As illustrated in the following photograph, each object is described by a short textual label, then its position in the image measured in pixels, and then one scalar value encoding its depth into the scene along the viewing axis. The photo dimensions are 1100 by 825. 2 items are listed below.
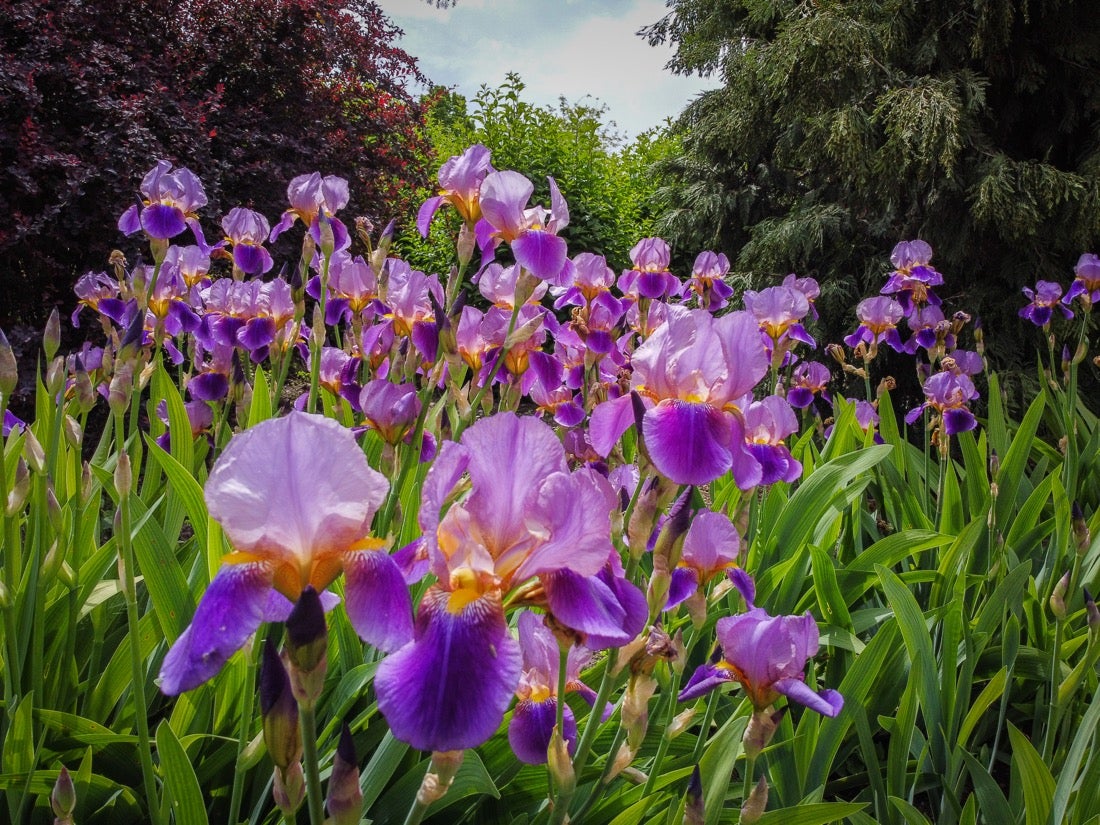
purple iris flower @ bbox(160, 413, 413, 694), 0.70
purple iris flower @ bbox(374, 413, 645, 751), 0.67
